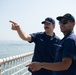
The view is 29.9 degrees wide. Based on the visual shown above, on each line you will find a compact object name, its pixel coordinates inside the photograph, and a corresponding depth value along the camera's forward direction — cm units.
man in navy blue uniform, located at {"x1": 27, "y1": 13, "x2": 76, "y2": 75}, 147
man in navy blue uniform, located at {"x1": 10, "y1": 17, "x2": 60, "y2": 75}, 228
